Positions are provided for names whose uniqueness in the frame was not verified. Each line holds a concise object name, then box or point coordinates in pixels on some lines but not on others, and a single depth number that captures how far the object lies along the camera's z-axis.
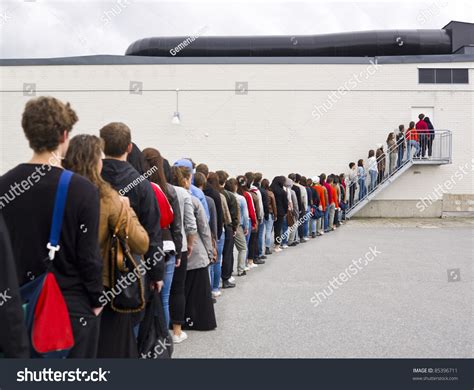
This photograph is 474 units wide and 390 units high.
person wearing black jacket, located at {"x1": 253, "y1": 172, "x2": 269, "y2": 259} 12.30
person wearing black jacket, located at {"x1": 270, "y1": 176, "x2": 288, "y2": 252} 13.52
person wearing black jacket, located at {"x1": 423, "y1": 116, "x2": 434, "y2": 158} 22.22
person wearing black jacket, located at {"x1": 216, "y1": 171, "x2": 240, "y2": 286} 9.02
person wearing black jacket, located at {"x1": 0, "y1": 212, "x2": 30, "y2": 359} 2.36
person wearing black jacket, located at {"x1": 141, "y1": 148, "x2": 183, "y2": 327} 4.98
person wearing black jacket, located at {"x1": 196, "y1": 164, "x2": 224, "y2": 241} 7.95
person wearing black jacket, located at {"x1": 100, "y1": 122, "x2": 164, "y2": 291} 3.98
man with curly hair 2.97
